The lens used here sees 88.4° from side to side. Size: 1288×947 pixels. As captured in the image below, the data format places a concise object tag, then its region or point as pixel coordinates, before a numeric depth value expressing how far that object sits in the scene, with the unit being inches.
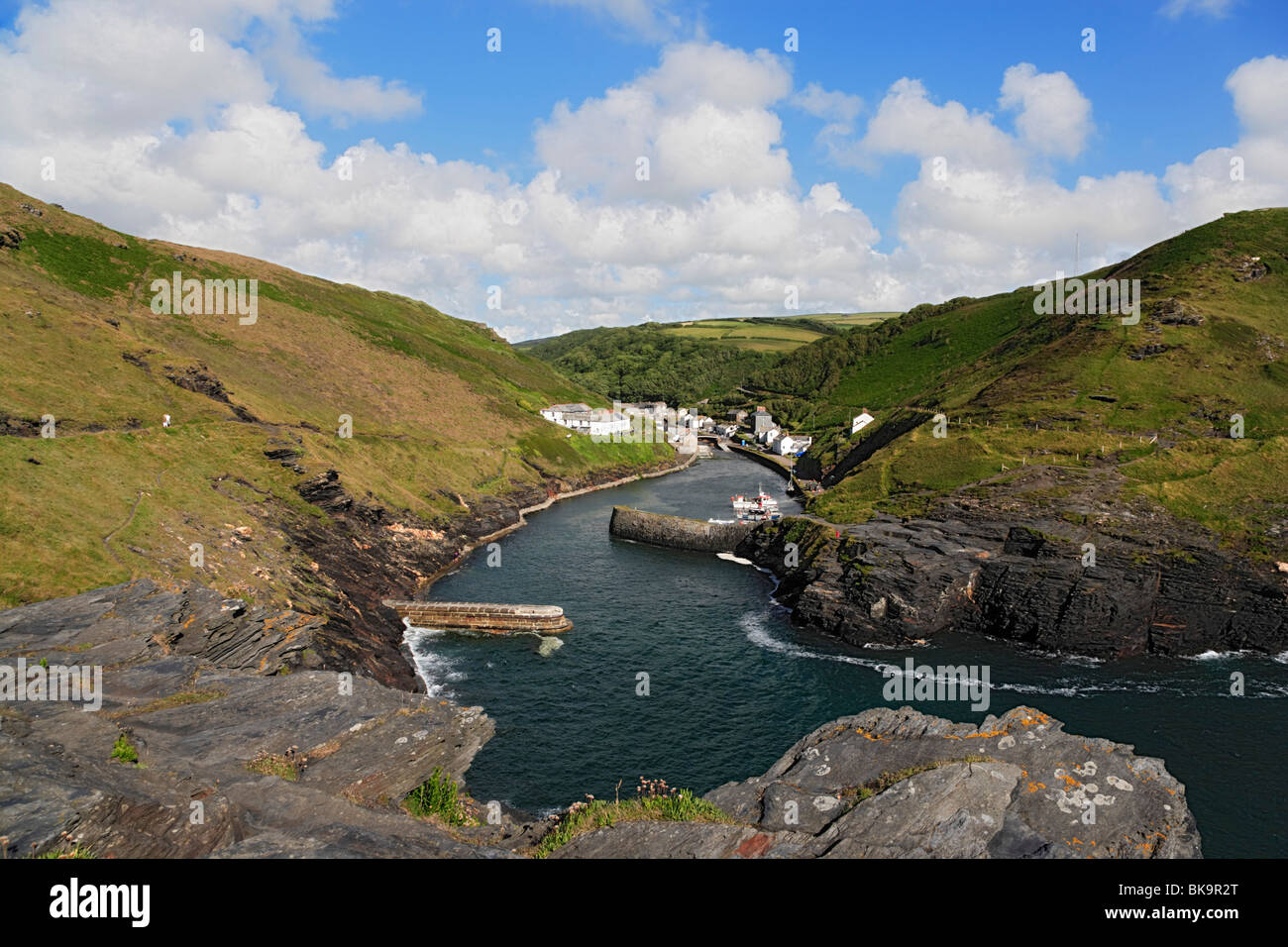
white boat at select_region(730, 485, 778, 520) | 4183.1
